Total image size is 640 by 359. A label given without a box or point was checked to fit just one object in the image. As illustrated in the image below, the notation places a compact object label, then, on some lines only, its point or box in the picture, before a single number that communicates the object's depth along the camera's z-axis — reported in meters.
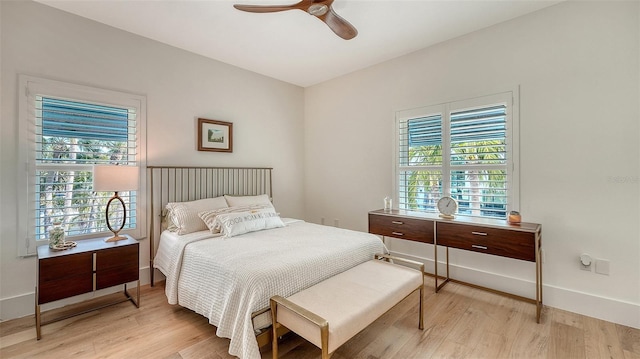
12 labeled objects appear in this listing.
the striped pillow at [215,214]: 2.79
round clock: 2.87
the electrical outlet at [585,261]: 2.35
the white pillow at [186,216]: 2.81
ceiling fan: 2.06
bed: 1.70
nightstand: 2.05
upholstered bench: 1.45
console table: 2.31
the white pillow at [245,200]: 3.39
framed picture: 3.44
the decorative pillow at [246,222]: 2.70
